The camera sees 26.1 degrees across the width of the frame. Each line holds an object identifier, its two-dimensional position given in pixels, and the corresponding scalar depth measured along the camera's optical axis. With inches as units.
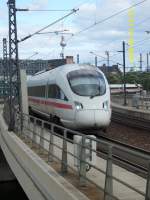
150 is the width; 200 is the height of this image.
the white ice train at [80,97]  525.2
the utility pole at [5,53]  1341.3
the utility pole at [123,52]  1298.3
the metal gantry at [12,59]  585.0
